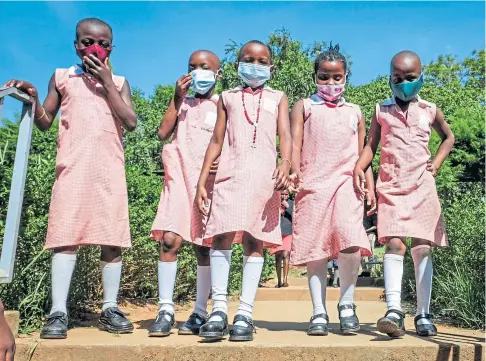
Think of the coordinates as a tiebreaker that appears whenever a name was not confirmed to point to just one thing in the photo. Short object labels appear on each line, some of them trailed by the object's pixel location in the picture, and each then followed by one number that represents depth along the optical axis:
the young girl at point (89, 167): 3.98
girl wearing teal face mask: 4.27
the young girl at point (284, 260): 11.52
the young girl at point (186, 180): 4.20
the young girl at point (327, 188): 4.10
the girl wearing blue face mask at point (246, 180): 3.83
